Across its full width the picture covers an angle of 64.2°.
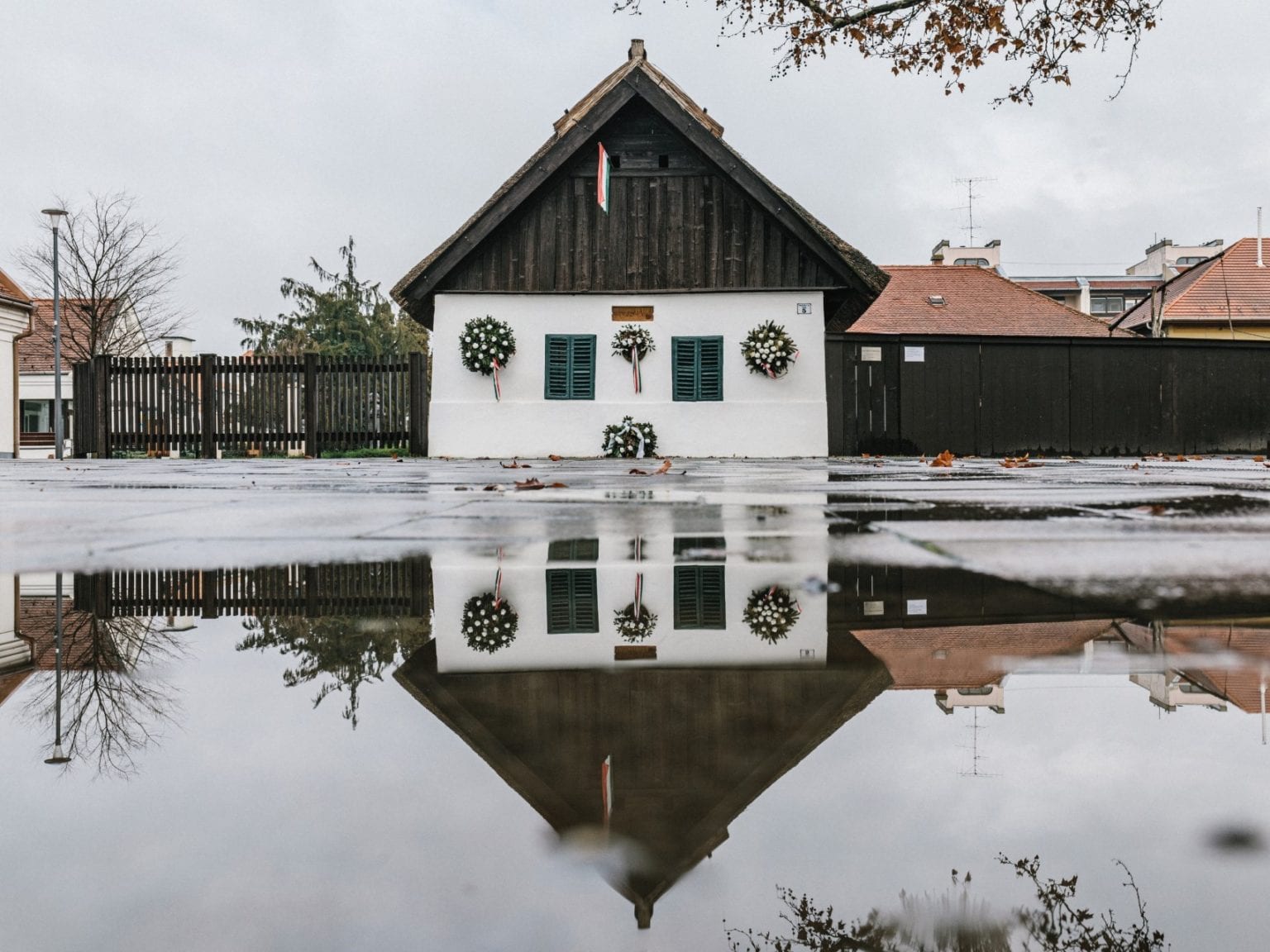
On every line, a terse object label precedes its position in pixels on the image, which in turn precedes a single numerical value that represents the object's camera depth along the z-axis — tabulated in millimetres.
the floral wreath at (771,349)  16219
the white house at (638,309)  16609
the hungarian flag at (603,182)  15391
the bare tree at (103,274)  29562
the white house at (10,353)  20250
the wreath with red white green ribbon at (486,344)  16172
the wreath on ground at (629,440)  16406
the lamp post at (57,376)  18312
